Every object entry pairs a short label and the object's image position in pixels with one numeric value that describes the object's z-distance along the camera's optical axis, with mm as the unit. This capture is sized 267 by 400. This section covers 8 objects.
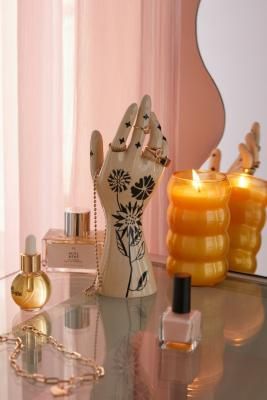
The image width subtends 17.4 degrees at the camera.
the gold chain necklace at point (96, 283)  886
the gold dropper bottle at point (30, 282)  833
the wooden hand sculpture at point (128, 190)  847
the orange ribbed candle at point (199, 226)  904
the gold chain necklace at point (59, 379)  687
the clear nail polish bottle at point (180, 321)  753
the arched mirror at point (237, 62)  960
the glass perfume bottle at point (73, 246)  919
